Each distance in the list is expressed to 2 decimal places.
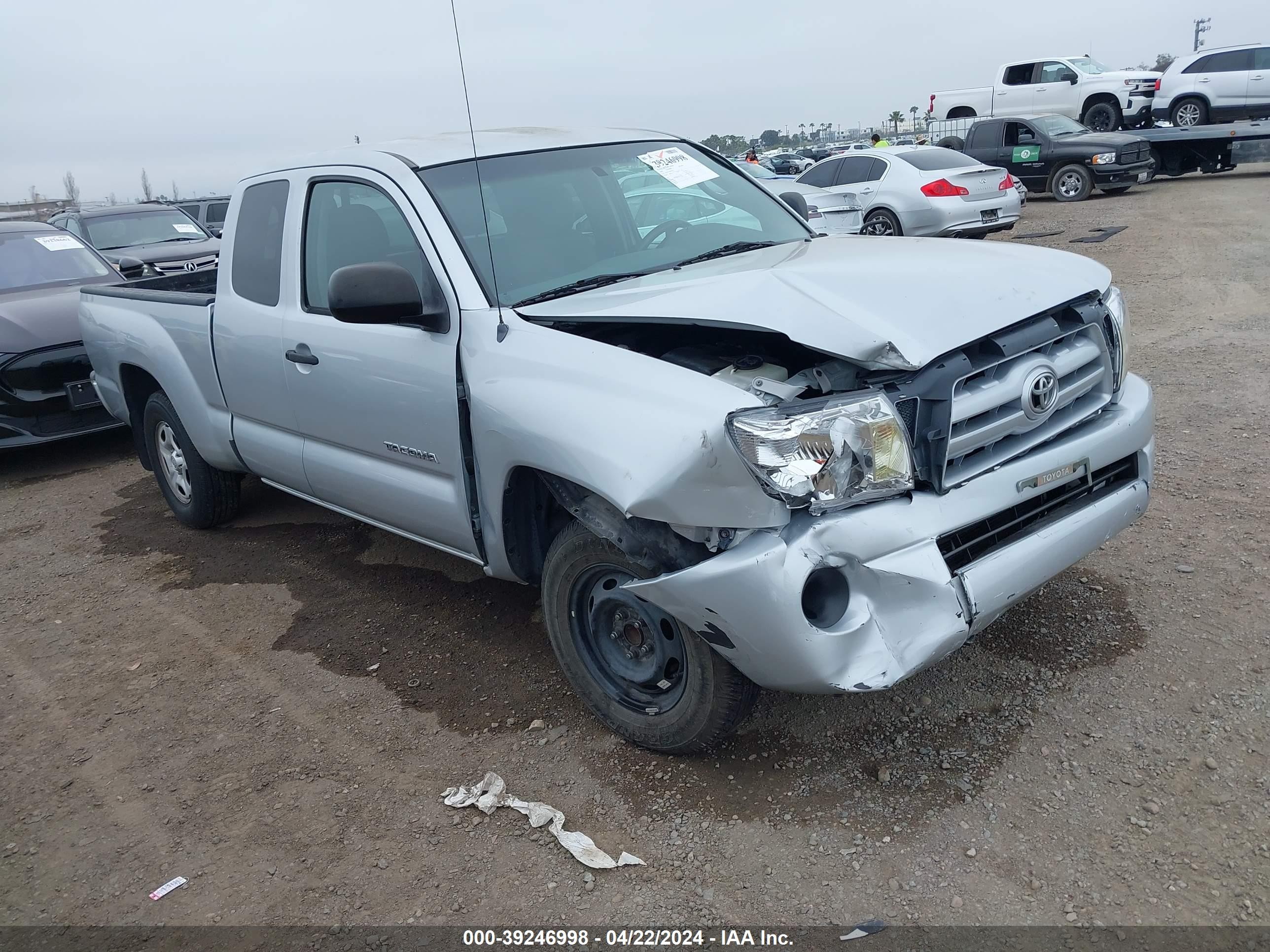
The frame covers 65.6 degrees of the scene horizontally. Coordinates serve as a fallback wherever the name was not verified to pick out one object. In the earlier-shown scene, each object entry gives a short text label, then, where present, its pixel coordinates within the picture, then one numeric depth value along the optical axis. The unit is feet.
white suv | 60.95
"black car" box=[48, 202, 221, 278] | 35.37
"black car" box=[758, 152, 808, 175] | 89.97
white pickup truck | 65.57
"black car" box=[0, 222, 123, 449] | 22.27
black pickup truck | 52.49
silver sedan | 40.63
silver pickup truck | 8.17
